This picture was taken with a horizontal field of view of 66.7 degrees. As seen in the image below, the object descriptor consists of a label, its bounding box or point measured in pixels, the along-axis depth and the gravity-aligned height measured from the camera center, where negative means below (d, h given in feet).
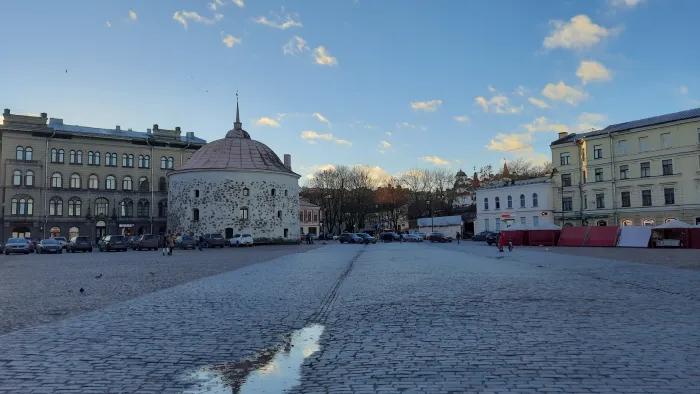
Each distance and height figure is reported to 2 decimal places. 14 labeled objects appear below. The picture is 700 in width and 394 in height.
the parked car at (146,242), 162.61 -2.69
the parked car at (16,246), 144.56 -2.88
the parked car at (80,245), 155.02 -3.14
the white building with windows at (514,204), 217.56 +9.80
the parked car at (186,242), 173.47 -3.17
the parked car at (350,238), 231.30 -3.80
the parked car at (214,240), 187.77 -3.00
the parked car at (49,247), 148.87 -3.33
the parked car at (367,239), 232.06 -4.30
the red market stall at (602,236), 143.13 -3.09
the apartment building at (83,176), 221.25 +25.82
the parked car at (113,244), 157.07 -3.10
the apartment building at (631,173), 170.19 +18.00
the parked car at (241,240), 199.67 -3.45
